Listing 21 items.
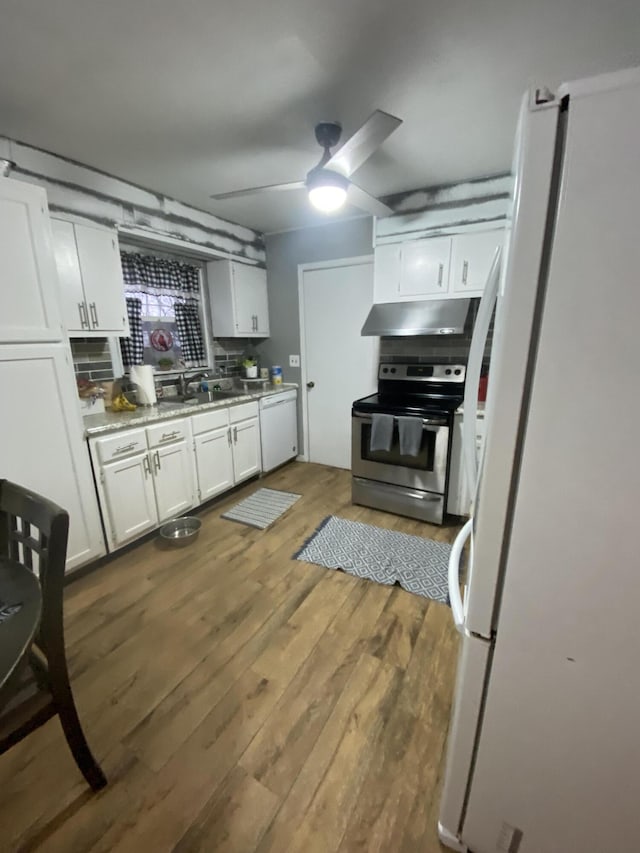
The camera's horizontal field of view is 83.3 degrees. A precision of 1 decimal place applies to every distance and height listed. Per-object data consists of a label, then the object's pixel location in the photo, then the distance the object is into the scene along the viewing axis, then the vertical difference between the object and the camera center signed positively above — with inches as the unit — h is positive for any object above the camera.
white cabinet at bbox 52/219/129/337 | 89.0 +15.6
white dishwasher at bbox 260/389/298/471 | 143.1 -36.1
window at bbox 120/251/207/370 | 118.6 +9.7
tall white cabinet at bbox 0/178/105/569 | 68.1 -5.0
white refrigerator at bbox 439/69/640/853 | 22.5 -12.3
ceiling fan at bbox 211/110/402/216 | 62.0 +33.7
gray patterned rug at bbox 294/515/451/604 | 86.0 -56.0
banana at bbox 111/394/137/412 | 106.0 -18.5
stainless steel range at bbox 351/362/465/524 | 104.7 -32.4
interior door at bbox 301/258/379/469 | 140.0 -5.2
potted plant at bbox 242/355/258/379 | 156.8 -11.8
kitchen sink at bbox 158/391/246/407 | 122.7 -20.6
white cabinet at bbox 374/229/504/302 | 107.0 +21.9
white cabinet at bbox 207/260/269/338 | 139.1 +16.3
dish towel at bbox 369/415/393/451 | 107.7 -27.5
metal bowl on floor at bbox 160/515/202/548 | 102.1 -54.5
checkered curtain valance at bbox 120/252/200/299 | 117.5 +22.2
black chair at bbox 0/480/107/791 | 40.5 -35.6
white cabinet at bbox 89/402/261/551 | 91.0 -36.2
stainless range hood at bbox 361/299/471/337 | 108.3 +6.3
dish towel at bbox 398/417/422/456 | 103.5 -27.3
